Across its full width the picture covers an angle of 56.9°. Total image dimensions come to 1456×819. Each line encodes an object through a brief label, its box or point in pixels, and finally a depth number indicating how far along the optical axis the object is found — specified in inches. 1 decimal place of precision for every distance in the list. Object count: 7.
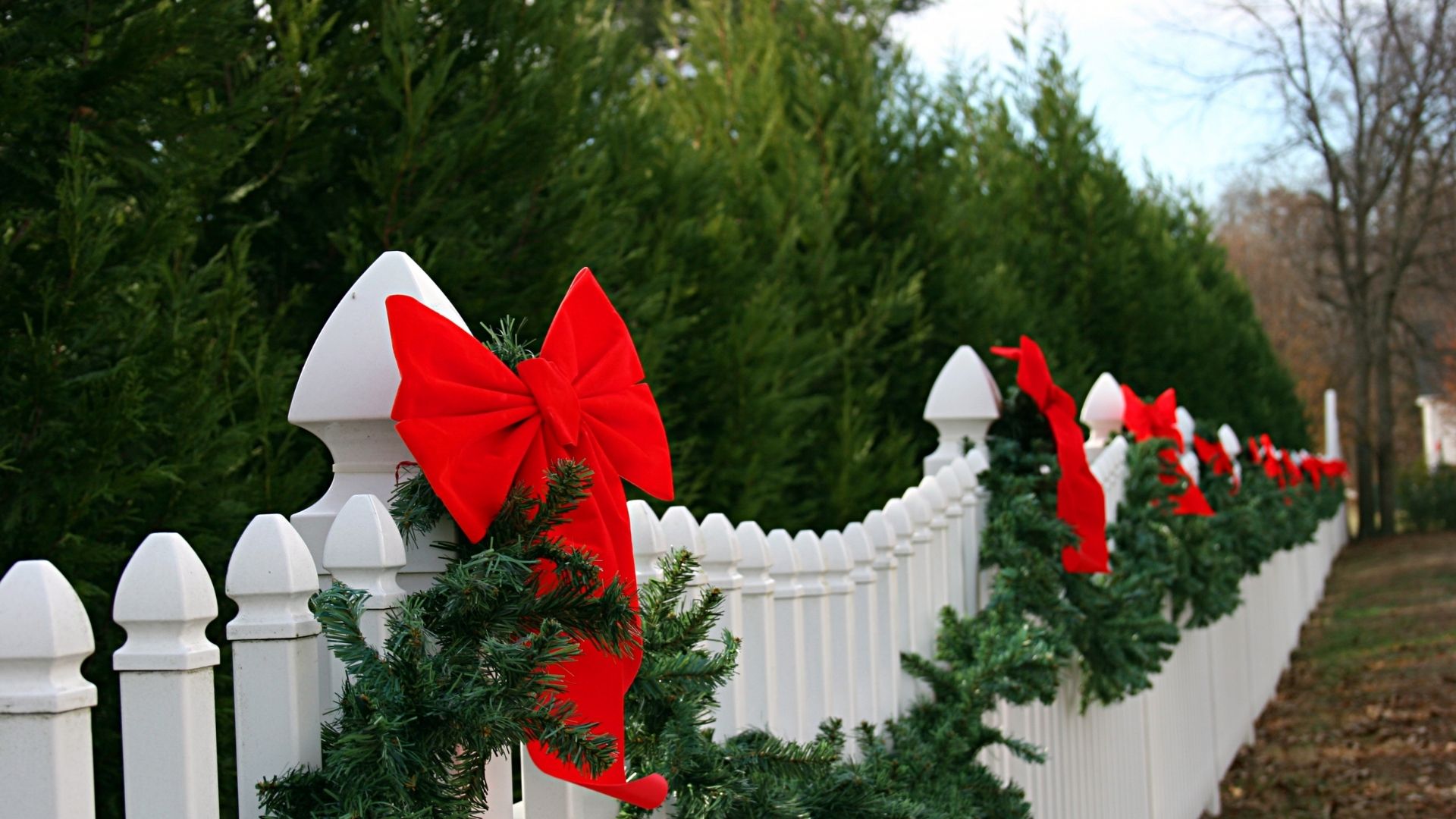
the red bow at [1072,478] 166.4
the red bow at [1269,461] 447.5
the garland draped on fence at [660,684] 60.7
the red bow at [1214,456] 317.7
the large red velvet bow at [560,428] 65.7
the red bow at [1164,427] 240.5
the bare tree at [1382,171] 991.0
